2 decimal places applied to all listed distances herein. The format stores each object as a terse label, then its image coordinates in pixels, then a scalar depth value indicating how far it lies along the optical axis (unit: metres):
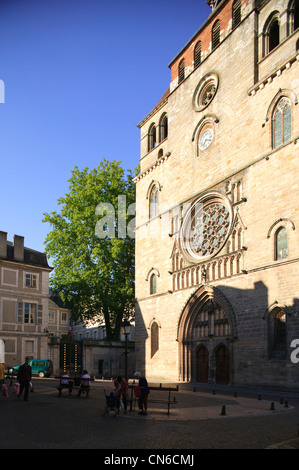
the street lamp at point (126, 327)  20.58
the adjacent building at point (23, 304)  37.34
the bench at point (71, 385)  19.06
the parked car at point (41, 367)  34.91
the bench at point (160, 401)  14.18
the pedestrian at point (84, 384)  19.05
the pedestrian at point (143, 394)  14.05
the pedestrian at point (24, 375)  17.20
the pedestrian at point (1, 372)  17.58
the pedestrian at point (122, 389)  14.05
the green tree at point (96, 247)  38.34
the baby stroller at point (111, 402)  13.22
